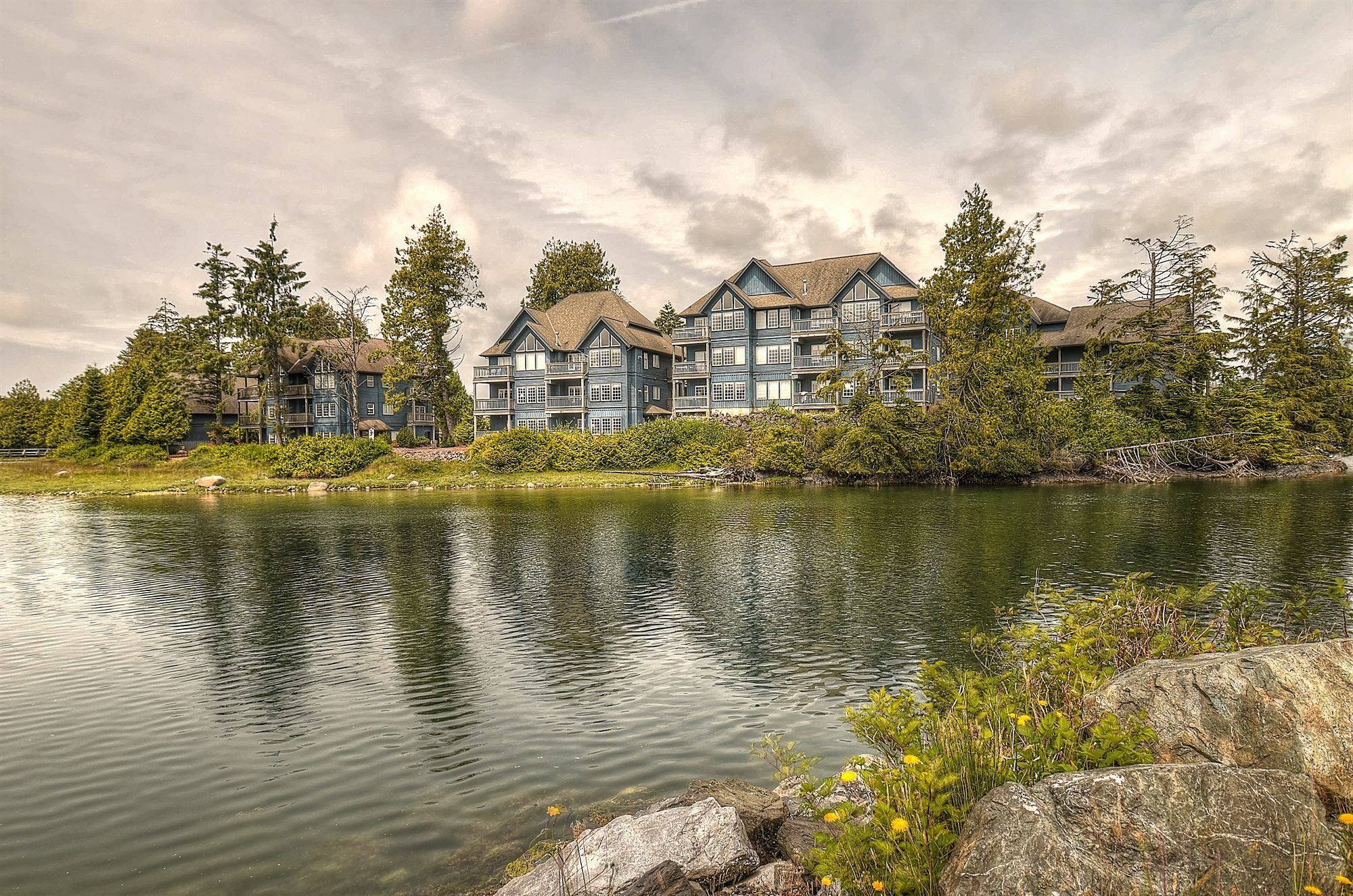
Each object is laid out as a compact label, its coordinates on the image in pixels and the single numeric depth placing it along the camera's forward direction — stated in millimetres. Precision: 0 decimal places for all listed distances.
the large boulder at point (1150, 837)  4070
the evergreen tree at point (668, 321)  99875
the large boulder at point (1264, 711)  5105
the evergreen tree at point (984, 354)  49938
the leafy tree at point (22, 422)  88188
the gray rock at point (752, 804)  6480
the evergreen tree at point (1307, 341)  56344
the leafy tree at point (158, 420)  69625
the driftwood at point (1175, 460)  50125
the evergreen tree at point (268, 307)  69812
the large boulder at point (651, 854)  5730
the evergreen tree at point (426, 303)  68188
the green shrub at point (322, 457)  60844
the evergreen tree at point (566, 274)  86812
